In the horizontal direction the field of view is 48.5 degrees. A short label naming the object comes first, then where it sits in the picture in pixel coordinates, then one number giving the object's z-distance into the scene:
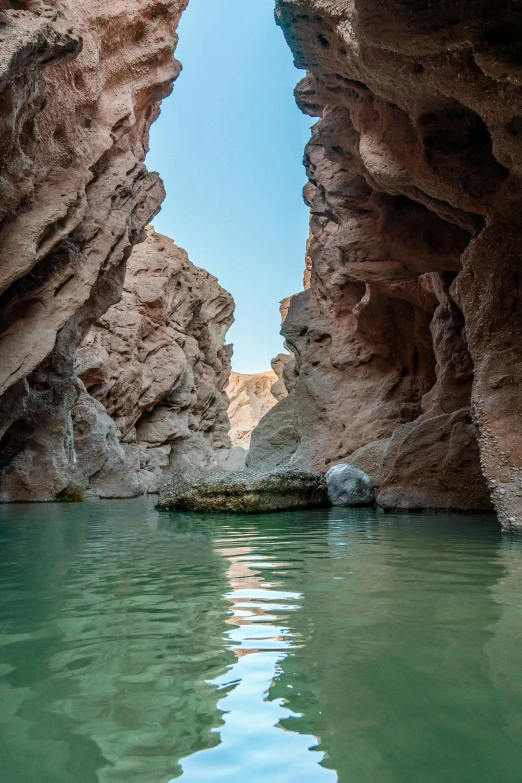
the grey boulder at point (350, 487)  9.78
